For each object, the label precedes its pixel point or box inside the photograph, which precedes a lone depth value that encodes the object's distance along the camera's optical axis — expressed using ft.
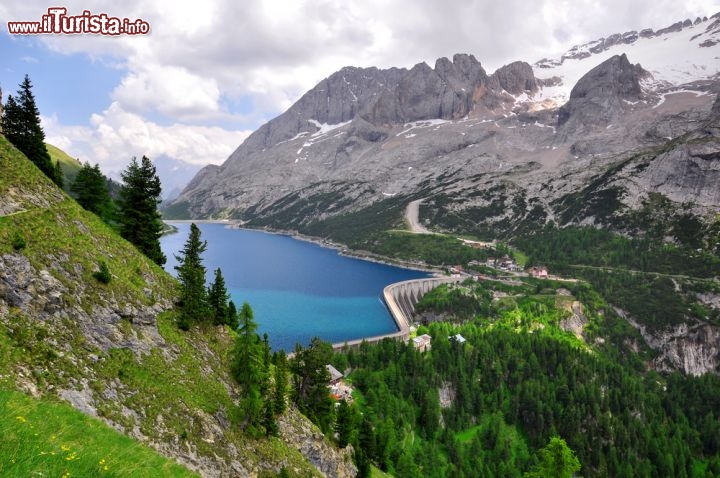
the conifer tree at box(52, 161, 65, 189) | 153.32
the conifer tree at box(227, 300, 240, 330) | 143.37
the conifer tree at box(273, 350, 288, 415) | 121.54
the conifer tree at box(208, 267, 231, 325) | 127.97
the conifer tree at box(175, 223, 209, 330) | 116.88
